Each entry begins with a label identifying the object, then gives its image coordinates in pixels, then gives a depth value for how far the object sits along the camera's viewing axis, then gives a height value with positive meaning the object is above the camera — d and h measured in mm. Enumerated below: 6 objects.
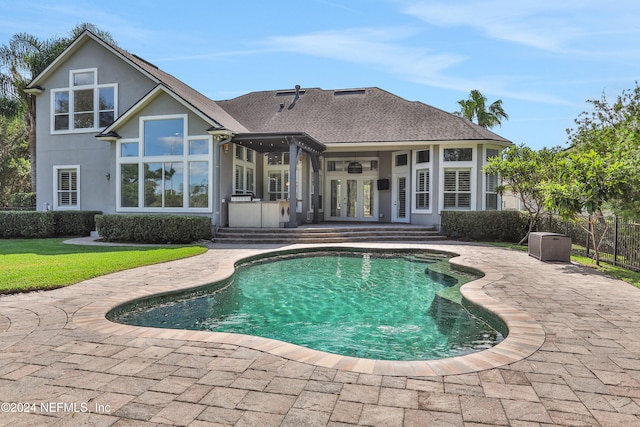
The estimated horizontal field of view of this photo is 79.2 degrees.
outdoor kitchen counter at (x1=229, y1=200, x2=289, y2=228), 14344 -313
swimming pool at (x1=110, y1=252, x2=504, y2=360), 4355 -1532
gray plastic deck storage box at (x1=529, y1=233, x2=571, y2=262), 9289 -969
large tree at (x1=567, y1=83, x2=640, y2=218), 7520 +2232
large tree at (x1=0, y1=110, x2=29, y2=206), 32000 +3909
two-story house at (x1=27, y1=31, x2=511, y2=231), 14312 +2308
